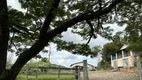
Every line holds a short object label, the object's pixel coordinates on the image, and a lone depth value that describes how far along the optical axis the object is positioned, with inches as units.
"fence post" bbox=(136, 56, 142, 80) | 156.7
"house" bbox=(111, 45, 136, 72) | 540.4
